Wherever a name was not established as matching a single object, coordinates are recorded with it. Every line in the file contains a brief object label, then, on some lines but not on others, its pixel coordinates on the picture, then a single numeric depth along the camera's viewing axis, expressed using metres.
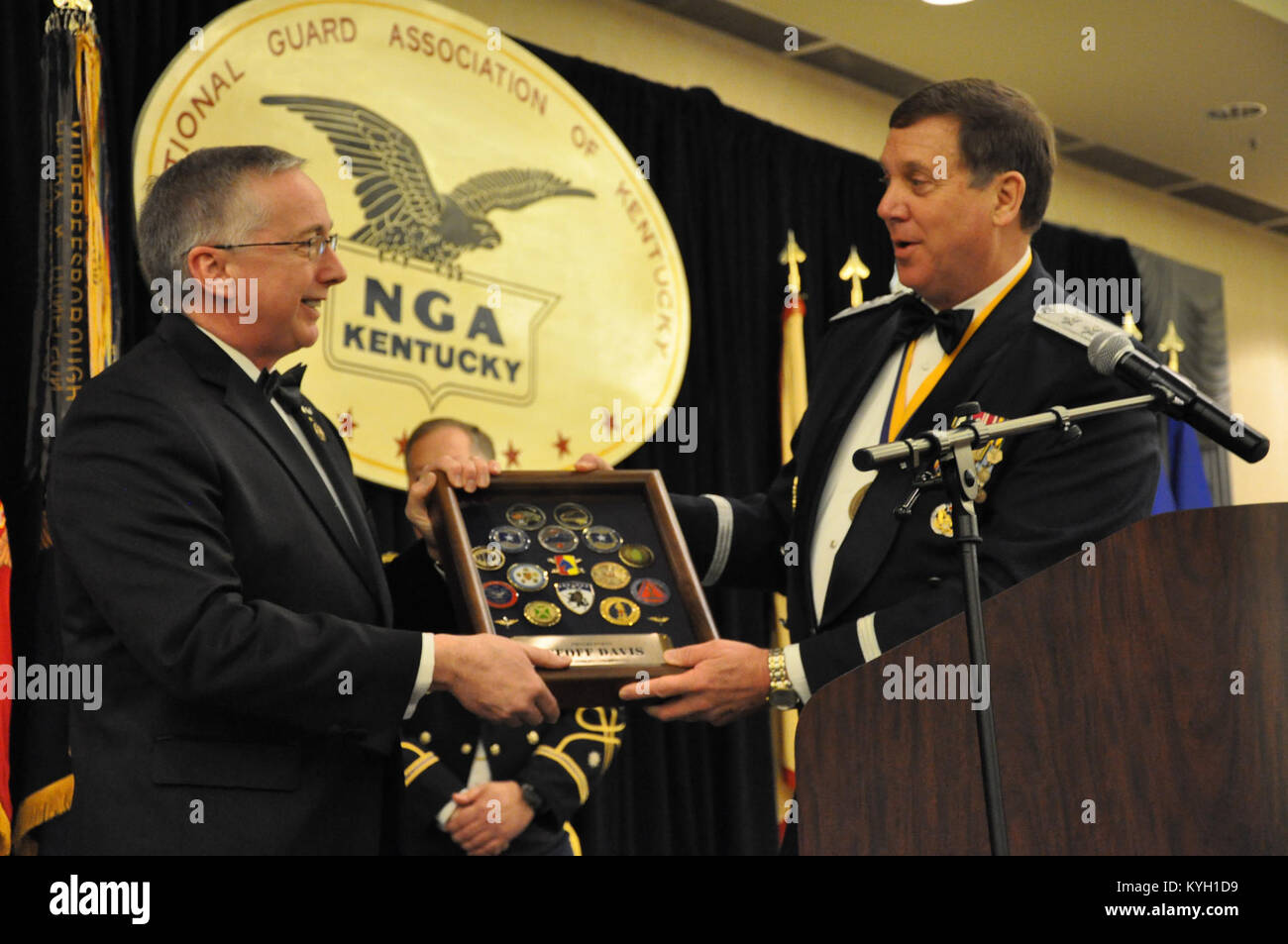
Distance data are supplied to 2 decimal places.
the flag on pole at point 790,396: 5.47
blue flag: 6.88
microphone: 2.06
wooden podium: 1.74
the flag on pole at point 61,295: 3.46
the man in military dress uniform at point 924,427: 2.48
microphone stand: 2.03
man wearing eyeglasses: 2.16
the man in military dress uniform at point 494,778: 3.79
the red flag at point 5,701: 3.36
